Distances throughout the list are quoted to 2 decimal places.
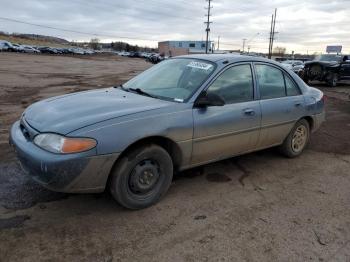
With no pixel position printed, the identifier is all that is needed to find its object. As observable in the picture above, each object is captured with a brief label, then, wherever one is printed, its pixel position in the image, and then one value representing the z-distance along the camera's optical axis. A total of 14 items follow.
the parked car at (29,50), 67.05
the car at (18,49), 64.93
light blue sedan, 3.33
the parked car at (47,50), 74.95
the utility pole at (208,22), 73.32
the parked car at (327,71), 18.53
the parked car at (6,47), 62.88
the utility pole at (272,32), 70.81
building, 99.22
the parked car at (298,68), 19.21
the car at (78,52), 85.09
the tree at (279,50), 120.61
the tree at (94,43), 149.00
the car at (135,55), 91.14
